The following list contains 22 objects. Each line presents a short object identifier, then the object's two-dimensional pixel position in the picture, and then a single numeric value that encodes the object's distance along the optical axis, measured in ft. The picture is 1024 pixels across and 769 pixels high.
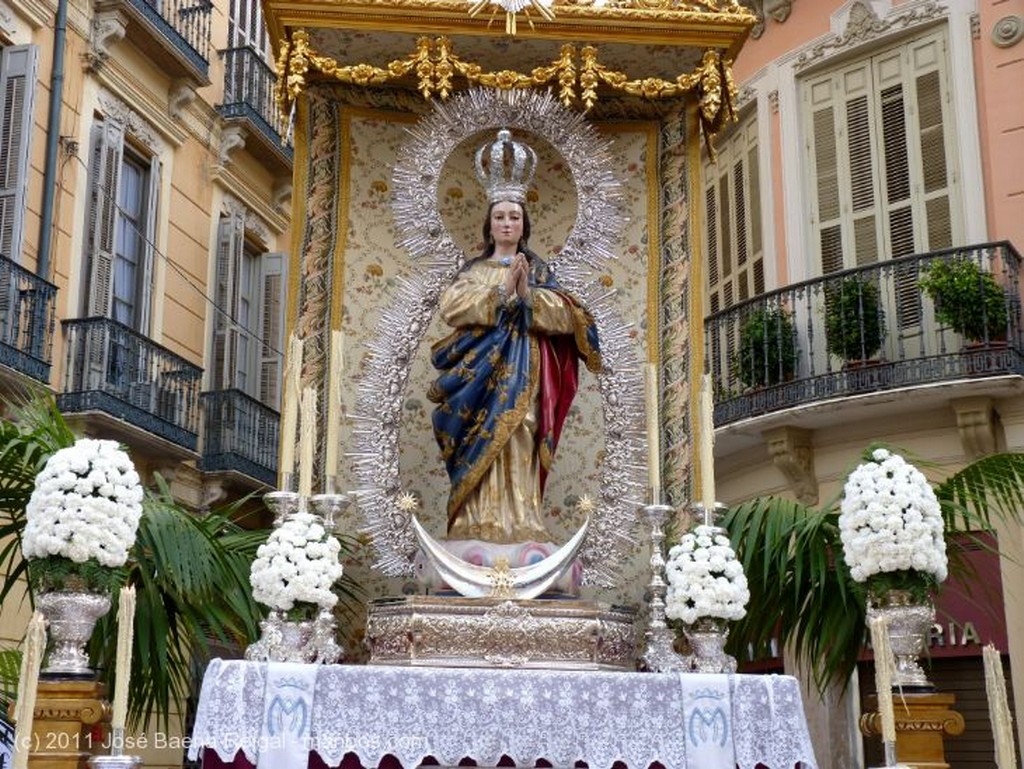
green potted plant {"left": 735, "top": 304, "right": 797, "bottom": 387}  37.45
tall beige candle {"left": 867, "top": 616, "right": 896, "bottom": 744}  15.01
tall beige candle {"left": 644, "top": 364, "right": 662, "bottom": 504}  20.02
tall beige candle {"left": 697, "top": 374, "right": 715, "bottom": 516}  19.86
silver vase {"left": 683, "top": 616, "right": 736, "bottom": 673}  19.03
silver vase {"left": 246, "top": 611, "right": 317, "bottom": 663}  18.29
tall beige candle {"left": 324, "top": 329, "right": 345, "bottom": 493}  19.65
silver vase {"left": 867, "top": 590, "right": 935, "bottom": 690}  18.45
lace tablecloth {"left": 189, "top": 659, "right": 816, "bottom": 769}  16.87
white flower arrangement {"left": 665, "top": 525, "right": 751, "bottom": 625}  18.98
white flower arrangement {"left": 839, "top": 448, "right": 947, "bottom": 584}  18.38
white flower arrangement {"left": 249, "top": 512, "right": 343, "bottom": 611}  18.38
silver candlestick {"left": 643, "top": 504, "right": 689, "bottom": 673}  19.35
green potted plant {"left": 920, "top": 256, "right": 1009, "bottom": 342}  33.91
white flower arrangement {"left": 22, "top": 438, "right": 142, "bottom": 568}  16.63
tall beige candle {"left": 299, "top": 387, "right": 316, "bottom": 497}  19.22
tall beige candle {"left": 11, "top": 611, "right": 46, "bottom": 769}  12.91
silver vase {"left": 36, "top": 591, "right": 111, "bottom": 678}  16.44
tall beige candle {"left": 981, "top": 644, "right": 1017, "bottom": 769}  13.30
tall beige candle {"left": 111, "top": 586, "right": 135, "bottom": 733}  13.99
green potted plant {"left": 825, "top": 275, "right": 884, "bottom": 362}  35.78
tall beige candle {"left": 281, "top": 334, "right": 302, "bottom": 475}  19.16
